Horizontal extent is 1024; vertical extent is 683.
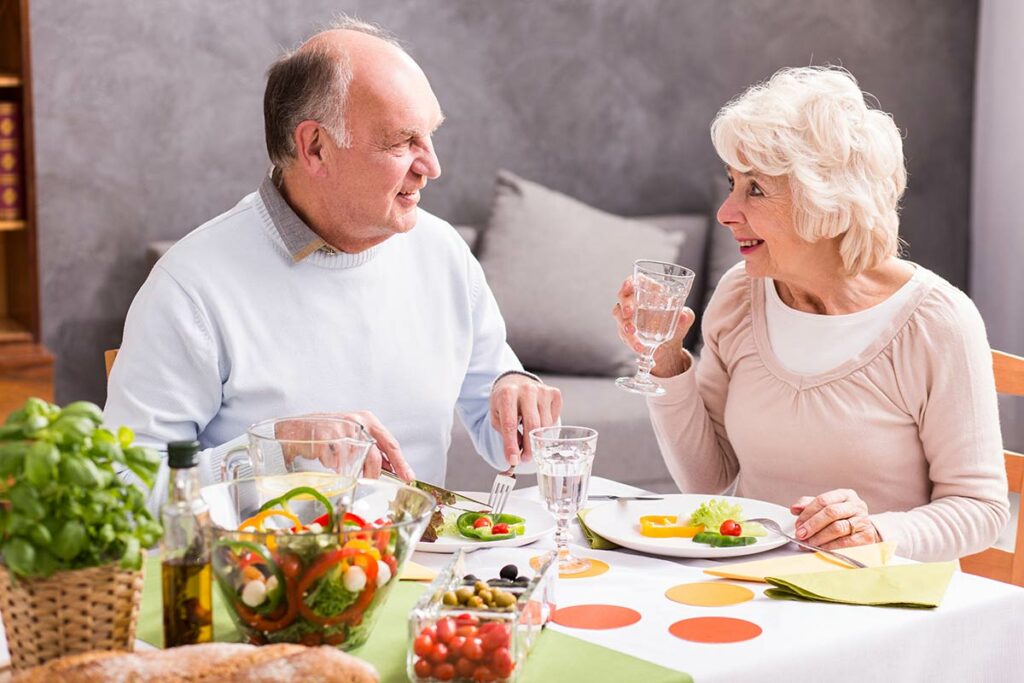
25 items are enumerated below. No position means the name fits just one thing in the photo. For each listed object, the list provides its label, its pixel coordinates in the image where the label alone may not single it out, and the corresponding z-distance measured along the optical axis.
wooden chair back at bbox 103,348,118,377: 2.75
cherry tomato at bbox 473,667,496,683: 1.96
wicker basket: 1.88
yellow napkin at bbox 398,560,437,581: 2.27
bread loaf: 1.84
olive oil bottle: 1.91
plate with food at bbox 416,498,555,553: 2.36
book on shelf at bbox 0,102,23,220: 4.28
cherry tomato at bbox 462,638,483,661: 1.95
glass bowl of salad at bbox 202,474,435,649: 1.95
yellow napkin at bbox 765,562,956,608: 2.21
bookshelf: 4.23
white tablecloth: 2.08
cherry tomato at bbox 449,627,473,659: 1.96
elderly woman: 2.72
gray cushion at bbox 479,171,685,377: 4.67
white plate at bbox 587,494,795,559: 2.37
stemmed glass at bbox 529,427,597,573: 2.31
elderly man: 2.62
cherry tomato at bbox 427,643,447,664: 1.95
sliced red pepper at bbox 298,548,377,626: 1.96
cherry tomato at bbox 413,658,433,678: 1.96
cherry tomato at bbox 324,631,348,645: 2.01
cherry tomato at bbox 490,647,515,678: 1.96
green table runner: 2.02
